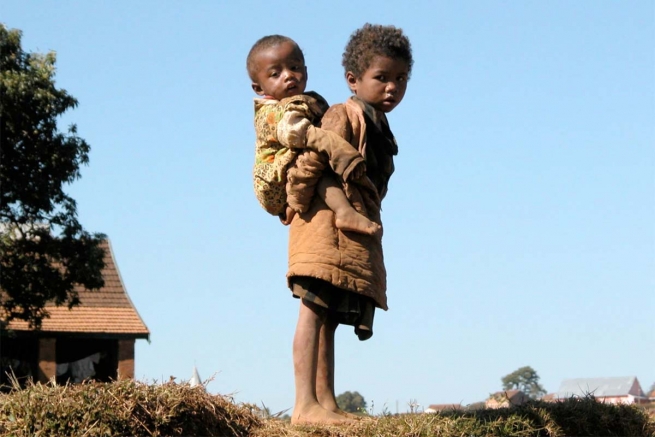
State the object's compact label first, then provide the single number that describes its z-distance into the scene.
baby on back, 10.34
